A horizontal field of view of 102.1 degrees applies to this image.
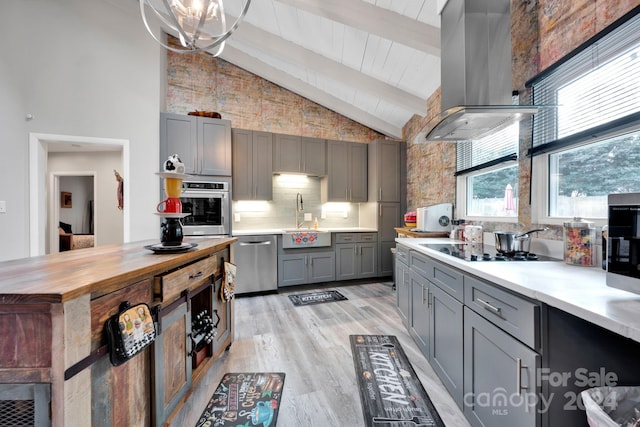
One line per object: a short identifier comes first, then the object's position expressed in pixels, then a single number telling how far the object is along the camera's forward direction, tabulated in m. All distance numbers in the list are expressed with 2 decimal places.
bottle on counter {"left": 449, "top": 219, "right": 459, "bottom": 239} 2.78
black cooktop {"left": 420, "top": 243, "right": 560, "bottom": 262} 1.61
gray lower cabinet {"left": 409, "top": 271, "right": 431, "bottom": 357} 2.05
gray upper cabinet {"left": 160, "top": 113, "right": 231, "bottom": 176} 3.53
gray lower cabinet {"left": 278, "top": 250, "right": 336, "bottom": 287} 3.96
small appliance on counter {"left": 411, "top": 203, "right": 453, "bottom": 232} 3.14
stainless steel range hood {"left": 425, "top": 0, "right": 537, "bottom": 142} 1.79
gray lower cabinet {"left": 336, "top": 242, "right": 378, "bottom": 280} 4.29
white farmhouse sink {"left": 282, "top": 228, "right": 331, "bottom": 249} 3.95
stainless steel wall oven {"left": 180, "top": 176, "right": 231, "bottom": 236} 3.51
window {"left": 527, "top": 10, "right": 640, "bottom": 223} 1.35
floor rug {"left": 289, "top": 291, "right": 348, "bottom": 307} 3.52
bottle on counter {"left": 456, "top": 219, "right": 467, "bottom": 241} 2.69
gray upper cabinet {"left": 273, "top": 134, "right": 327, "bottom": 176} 4.18
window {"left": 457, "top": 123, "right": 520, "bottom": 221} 2.28
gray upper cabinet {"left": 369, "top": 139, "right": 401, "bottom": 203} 4.49
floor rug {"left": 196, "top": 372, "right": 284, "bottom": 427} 1.52
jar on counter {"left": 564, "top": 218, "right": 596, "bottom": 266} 1.39
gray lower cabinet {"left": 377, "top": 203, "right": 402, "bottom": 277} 4.51
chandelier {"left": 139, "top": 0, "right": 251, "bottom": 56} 1.66
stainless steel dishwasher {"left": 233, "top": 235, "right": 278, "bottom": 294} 3.72
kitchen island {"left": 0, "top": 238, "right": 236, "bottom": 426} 0.78
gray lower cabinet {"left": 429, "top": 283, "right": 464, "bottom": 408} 1.55
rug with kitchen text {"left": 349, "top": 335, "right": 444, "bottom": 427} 1.52
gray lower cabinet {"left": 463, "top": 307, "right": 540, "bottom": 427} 1.01
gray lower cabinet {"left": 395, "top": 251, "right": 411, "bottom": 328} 2.52
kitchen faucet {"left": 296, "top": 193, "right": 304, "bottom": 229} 4.61
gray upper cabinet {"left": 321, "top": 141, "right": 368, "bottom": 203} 4.53
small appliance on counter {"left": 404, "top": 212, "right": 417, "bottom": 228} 3.70
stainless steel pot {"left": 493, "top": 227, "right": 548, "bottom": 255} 1.72
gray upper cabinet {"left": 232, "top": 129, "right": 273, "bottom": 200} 3.92
